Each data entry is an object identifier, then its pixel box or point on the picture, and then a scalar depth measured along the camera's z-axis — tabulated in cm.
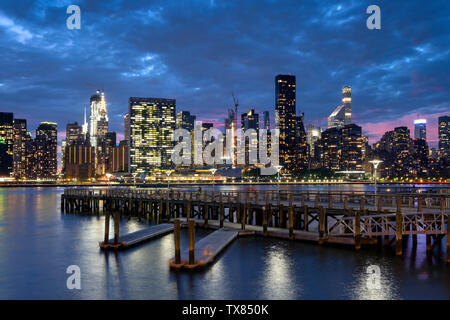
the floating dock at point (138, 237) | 3616
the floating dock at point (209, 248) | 2805
